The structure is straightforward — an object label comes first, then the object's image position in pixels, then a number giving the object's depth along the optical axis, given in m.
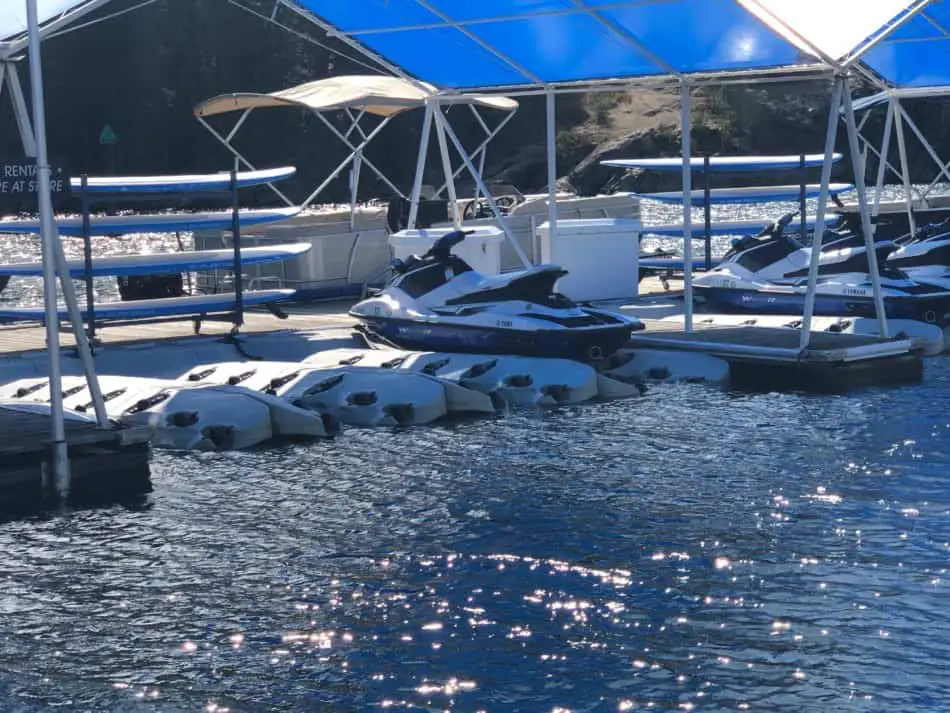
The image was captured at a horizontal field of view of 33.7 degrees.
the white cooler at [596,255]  27.81
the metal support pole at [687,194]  22.97
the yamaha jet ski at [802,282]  25.25
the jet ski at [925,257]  27.02
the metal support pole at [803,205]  29.76
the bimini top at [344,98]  32.53
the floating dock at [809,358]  21.47
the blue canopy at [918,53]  26.55
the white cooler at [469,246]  26.53
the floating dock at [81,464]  15.80
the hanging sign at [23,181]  15.12
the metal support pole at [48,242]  14.24
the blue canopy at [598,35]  20.36
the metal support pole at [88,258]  22.59
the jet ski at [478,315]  22.12
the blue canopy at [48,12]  17.84
